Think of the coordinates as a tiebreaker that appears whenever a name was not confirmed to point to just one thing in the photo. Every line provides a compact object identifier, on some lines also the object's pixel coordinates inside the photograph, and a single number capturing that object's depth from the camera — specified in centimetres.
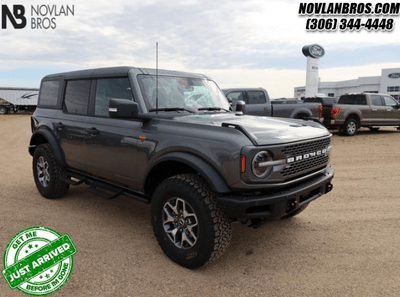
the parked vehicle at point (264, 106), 1202
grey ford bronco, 291
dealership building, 6112
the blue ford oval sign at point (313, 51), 4756
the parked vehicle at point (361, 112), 1368
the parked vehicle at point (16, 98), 3828
